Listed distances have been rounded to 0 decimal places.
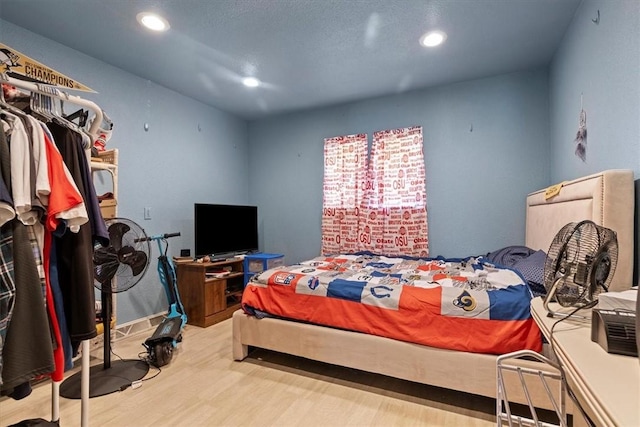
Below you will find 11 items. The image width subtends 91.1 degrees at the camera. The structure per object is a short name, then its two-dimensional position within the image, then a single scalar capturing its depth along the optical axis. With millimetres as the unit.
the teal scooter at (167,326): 2457
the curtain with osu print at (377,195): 3719
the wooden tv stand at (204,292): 3369
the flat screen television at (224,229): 3582
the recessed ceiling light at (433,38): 2590
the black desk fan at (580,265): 1075
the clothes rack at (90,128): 1211
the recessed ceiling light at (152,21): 2316
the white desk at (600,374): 559
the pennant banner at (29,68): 1801
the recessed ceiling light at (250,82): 3424
